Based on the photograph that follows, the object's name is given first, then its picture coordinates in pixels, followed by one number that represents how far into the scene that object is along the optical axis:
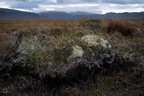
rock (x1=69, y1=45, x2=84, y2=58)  2.75
